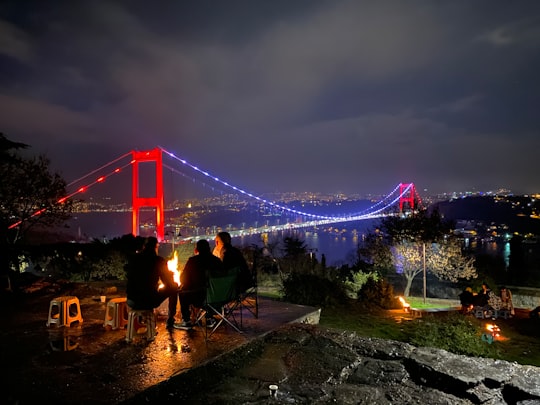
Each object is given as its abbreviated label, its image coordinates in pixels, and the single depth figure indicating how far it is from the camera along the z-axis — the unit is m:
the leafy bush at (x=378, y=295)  8.14
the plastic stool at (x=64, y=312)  4.18
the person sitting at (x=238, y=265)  4.13
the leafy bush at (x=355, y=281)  10.13
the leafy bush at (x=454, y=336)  4.06
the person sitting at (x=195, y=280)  3.98
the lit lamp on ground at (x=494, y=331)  5.98
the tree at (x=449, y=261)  10.87
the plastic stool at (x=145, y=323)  3.60
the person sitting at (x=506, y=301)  7.76
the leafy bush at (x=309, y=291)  7.12
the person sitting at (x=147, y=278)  3.70
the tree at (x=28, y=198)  7.23
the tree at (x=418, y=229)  10.50
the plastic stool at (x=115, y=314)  4.02
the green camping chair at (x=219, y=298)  3.65
